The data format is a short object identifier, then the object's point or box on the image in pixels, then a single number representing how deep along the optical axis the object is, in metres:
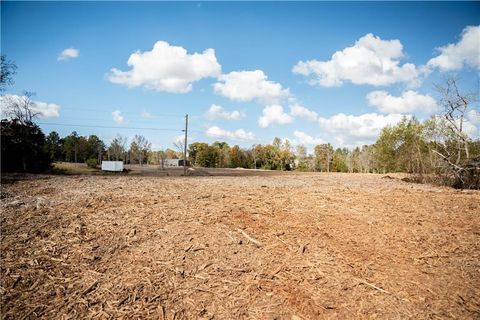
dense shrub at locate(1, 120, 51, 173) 26.86
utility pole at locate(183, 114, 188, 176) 32.62
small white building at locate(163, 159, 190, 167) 102.91
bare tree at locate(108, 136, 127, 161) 96.62
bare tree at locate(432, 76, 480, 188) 16.45
